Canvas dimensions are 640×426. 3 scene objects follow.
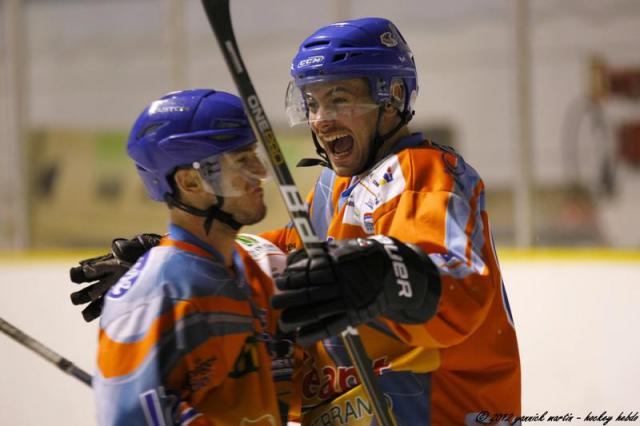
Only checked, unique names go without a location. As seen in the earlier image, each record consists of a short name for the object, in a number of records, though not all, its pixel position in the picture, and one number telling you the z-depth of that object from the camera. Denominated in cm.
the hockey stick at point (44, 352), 840
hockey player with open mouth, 812
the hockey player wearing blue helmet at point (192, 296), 805
